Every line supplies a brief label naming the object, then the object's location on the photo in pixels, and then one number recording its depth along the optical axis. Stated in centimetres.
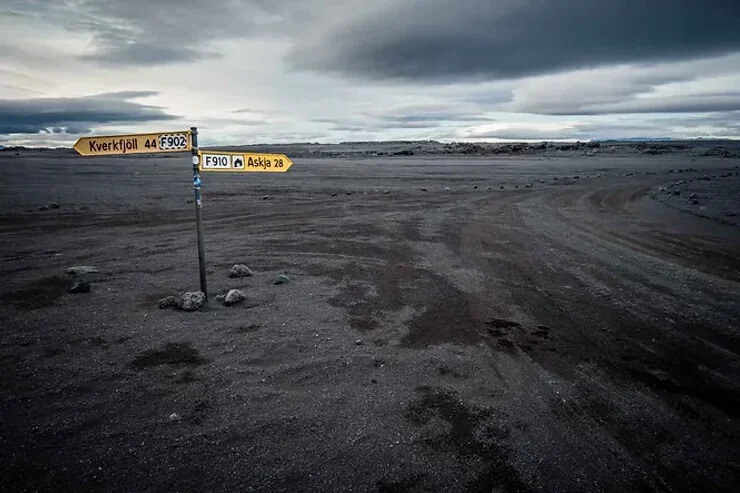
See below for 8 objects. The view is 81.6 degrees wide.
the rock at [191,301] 682
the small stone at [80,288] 757
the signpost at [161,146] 640
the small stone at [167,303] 694
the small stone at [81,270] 860
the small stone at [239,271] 861
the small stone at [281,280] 827
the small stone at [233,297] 709
